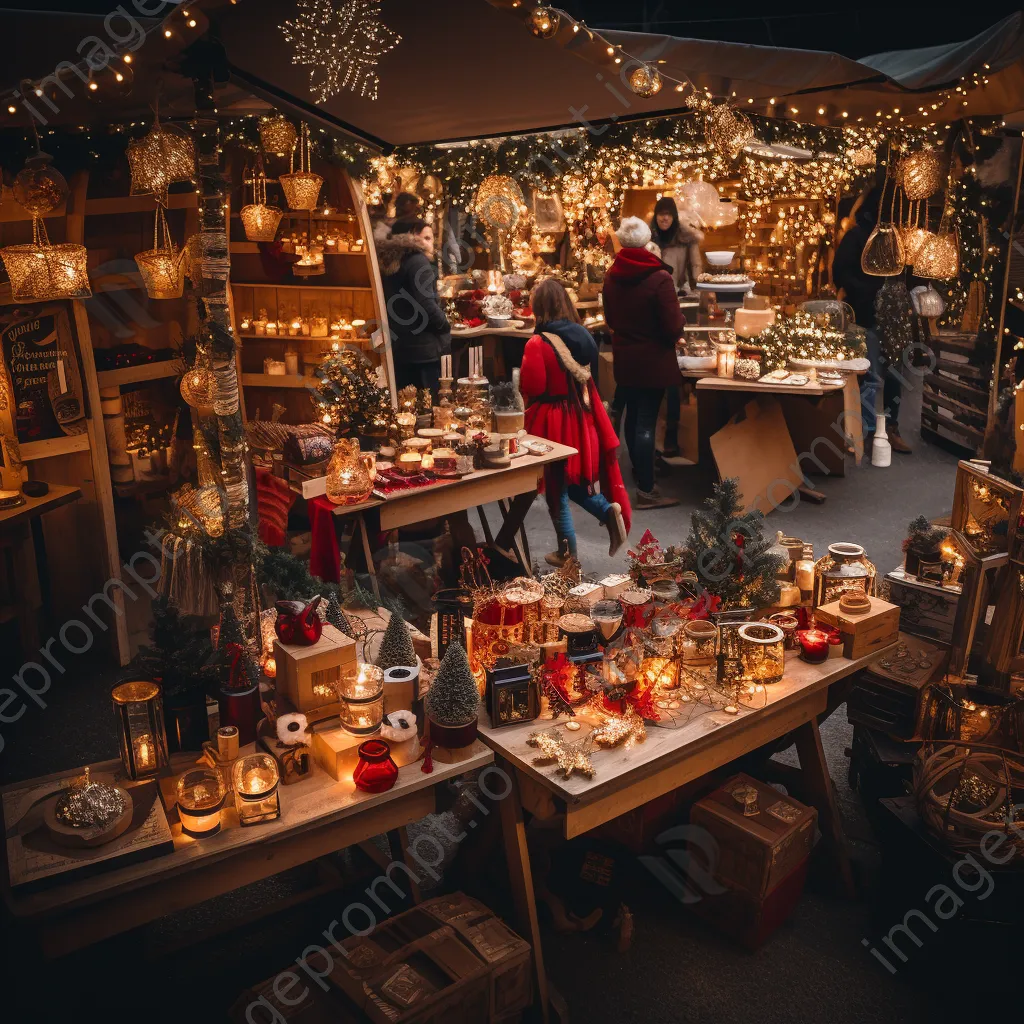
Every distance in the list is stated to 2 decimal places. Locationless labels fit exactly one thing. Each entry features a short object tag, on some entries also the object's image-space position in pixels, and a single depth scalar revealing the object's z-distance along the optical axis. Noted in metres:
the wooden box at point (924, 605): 3.68
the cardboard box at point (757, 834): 2.88
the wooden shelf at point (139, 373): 4.91
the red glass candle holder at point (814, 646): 3.04
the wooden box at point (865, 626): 3.08
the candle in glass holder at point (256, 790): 2.27
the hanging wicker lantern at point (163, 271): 3.68
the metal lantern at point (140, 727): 2.38
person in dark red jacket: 6.29
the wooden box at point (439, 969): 2.31
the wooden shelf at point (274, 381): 6.29
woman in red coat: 5.43
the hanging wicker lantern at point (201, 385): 2.75
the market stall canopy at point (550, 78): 3.76
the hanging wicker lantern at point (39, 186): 2.90
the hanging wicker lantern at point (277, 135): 4.93
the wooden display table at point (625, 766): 2.50
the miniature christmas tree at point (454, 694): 2.52
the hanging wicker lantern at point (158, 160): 3.24
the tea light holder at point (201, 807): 2.22
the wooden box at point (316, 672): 2.61
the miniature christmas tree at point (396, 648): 2.76
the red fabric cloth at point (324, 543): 4.39
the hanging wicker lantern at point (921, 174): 5.13
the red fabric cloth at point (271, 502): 4.77
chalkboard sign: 4.31
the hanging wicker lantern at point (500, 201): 8.77
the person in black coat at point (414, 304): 6.43
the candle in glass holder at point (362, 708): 2.49
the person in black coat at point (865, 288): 7.42
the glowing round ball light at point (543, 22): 2.57
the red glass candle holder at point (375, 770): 2.40
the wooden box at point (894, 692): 3.41
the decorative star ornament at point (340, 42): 3.37
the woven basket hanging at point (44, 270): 3.51
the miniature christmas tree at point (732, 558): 3.19
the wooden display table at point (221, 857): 2.04
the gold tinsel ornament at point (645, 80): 2.75
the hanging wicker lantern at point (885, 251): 5.24
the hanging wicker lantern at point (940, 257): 5.18
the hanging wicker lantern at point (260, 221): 4.49
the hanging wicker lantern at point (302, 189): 4.63
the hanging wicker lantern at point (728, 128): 5.07
